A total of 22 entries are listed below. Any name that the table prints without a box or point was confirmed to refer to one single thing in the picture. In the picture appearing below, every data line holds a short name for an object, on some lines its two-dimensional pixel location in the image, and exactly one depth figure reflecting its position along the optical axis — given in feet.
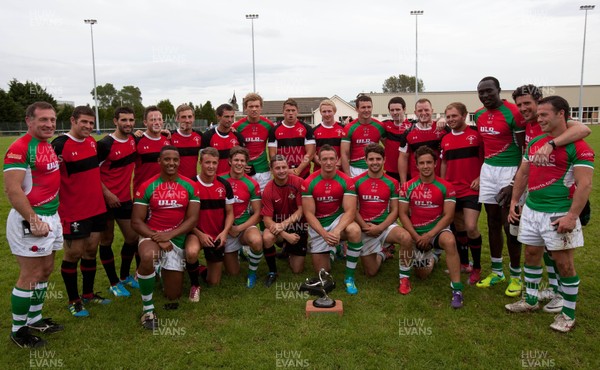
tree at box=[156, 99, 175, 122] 179.42
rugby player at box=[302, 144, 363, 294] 17.84
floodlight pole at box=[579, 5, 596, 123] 124.98
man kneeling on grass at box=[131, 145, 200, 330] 15.78
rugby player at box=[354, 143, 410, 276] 18.04
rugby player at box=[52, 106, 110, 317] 15.01
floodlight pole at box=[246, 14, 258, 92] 125.86
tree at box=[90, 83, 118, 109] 308.60
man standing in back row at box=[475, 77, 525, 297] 16.63
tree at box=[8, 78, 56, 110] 167.94
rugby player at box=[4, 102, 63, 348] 12.46
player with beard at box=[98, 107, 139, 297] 16.83
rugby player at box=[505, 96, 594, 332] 12.75
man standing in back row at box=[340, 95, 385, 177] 22.27
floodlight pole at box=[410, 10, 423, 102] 126.93
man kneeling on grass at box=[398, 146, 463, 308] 17.12
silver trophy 16.32
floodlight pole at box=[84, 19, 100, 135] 126.00
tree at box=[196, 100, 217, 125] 183.93
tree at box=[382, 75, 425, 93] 350.43
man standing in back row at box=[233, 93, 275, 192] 22.50
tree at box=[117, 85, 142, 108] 309.42
